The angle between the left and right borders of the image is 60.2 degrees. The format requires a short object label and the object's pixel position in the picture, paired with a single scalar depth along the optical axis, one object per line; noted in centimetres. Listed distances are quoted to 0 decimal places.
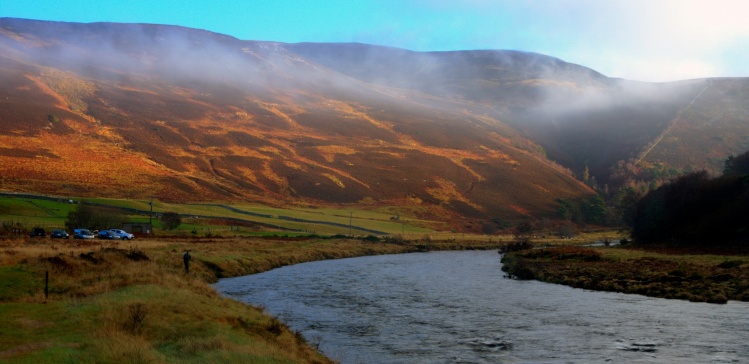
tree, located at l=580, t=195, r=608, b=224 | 17700
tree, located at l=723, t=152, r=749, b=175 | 10006
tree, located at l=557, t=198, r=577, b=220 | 17425
